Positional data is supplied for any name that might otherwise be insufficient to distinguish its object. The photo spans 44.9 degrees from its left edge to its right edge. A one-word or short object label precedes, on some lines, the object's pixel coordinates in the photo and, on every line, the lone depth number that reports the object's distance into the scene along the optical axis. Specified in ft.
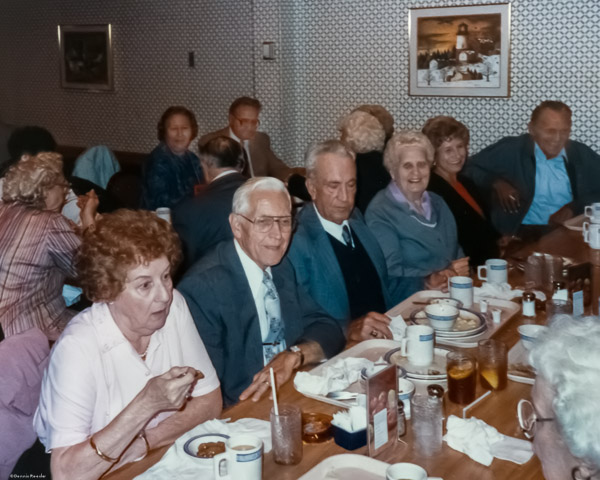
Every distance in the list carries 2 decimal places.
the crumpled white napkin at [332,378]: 7.20
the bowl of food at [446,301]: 9.22
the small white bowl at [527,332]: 8.20
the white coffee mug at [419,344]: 7.64
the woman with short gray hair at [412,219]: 12.09
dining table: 5.79
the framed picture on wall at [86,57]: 26.03
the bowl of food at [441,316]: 8.73
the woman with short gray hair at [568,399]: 4.24
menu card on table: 5.90
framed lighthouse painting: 19.43
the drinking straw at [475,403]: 6.81
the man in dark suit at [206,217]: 13.06
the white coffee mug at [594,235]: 13.12
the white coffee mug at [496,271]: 10.97
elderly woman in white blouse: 6.13
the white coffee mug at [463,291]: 9.93
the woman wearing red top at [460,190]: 14.36
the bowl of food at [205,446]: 5.91
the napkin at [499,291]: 10.36
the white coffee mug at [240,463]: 5.34
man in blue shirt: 17.69
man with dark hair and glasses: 20.71
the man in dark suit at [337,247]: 10.45
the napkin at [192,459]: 5.70
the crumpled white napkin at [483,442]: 5.97
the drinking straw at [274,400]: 6.01
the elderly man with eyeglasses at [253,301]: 8.39
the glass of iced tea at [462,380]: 7.01
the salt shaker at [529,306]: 9.63
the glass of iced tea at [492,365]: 7.35
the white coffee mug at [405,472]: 5.13
